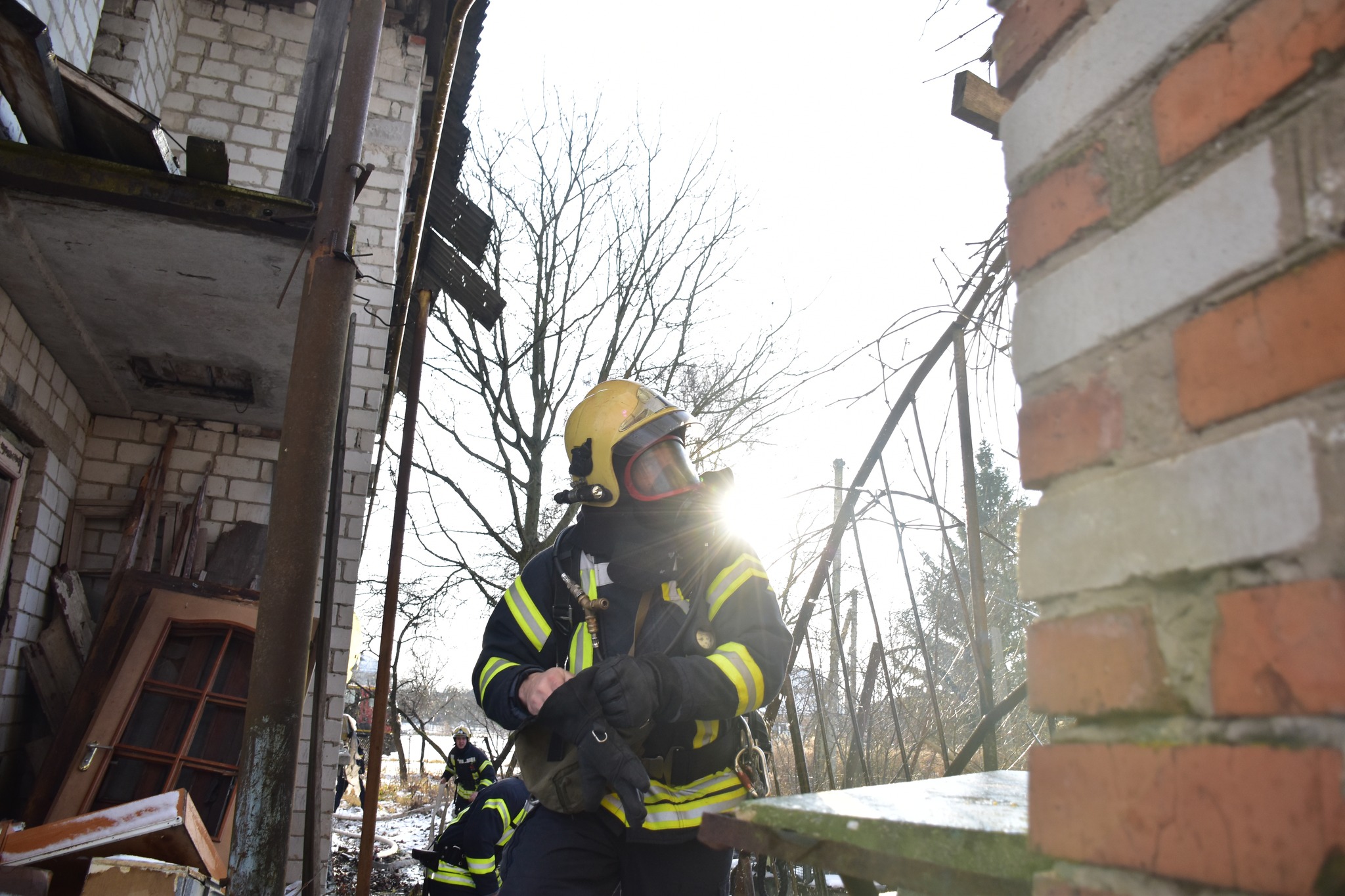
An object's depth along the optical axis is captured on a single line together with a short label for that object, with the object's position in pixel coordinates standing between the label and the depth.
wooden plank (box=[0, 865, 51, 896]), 2.59
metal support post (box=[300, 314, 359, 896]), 3.56
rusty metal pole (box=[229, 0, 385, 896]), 2.29
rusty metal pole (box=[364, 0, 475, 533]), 3.19
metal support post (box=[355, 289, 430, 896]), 4.07
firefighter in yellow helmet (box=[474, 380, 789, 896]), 2.20
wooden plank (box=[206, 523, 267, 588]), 5.04
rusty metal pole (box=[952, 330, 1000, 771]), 2.37
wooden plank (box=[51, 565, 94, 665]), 4.54
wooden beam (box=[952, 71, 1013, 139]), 2.01
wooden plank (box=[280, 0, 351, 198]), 3.74
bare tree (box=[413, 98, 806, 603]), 11.84
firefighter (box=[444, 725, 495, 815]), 8.14
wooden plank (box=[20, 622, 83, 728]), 4.32
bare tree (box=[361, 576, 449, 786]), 12.33
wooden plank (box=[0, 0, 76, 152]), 2.69
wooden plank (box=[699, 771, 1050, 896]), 0.95
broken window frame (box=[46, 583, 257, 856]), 3.88
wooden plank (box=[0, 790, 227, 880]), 2.81
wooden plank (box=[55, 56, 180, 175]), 2.98
